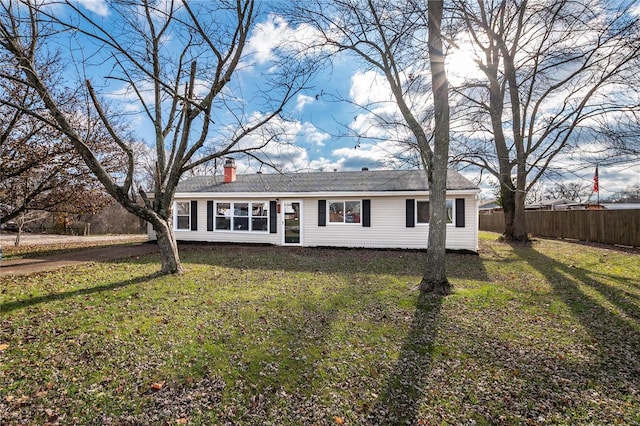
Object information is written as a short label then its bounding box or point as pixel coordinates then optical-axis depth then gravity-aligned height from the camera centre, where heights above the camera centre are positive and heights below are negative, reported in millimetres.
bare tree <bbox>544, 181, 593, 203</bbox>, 35631 +3690
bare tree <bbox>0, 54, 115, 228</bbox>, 9609 +1988
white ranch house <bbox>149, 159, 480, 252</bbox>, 12297 +528
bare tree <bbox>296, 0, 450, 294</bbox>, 6434 +2993
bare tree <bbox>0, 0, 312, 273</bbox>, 5938 +3226
